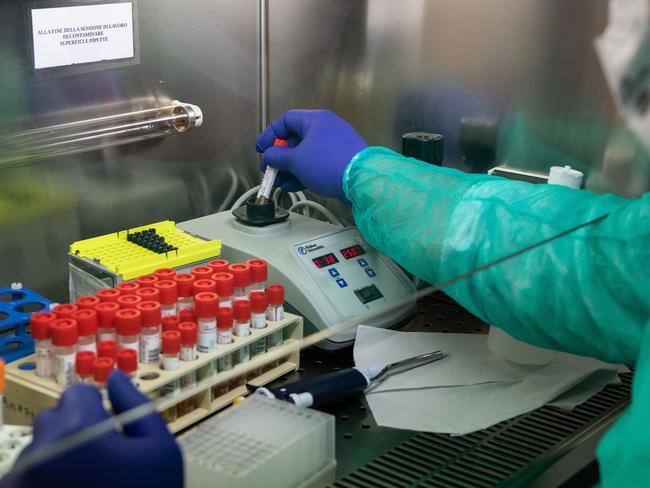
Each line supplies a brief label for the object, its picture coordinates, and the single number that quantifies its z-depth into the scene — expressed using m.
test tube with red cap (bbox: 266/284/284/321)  1.32
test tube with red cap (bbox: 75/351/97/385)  1.07
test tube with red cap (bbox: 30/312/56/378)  1.11
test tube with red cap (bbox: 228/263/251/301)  1.31
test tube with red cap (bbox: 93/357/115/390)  1.05
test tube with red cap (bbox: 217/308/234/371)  1.23
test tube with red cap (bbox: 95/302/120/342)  1.14
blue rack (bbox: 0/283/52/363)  1.24
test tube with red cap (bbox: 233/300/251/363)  1.26
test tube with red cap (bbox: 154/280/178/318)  1.24
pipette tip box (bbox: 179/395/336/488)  0.94
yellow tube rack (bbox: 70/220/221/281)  1.39
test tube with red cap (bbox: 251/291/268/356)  1.29
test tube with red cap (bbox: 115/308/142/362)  1.13
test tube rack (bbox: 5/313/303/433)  1.11
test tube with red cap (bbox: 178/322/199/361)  1.17
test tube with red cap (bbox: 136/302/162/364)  1.16
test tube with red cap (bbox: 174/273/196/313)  1.27
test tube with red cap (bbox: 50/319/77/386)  1.08
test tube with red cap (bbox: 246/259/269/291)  1.34
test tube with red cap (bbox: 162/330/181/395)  1.14
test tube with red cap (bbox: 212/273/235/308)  1.28
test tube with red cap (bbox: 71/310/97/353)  1.11
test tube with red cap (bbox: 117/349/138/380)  1.10
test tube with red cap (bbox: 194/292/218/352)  1.21
